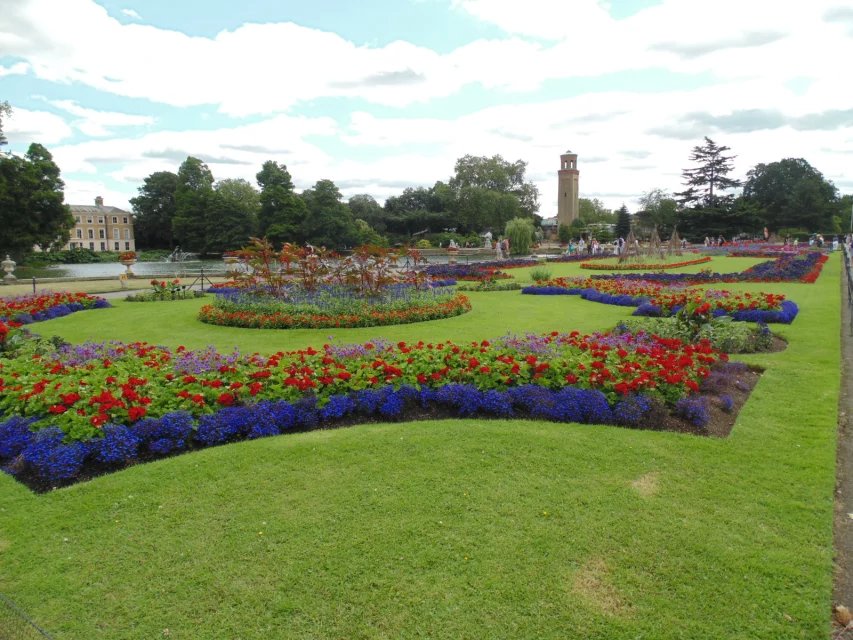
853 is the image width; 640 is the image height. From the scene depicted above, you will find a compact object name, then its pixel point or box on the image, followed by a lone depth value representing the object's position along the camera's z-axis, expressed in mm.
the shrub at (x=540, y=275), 18312
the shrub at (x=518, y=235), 41500
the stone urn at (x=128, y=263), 20484
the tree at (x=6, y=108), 31394
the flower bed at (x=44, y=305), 11789
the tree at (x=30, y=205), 34000
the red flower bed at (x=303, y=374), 4898
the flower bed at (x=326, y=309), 10922
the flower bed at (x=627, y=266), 24867
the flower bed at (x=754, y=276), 18406
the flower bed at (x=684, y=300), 10734
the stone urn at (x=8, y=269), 21502
